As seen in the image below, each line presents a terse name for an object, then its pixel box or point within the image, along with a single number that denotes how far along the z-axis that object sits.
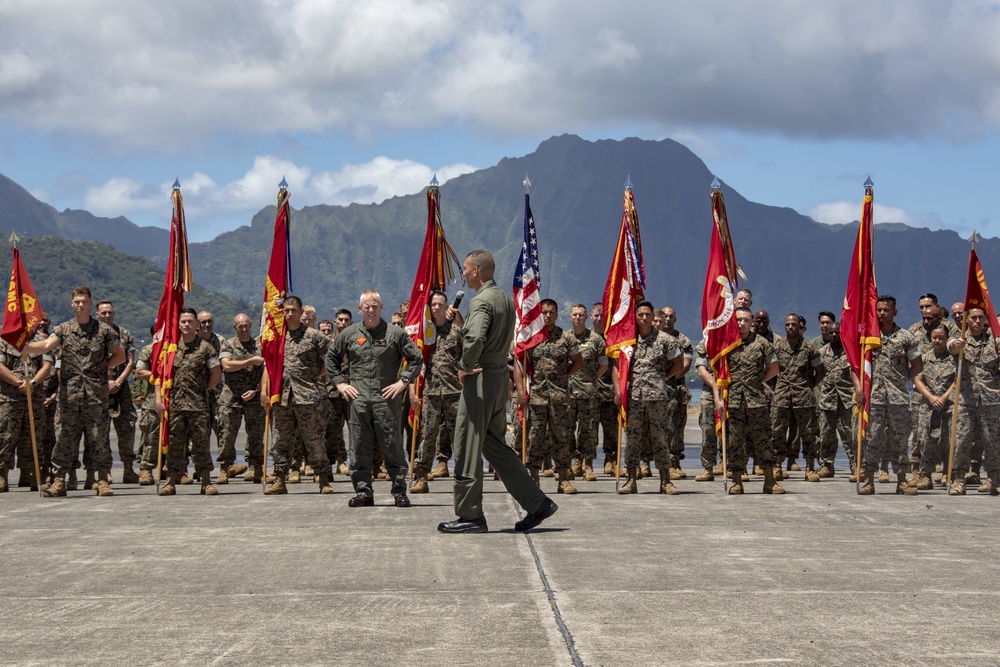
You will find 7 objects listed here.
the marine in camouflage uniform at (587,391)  16.55
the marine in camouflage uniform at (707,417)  15.78
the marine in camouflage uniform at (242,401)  16.38
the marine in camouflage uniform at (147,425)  16.19
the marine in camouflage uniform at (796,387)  17.58
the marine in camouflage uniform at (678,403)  16.50
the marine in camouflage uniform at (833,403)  17.64
